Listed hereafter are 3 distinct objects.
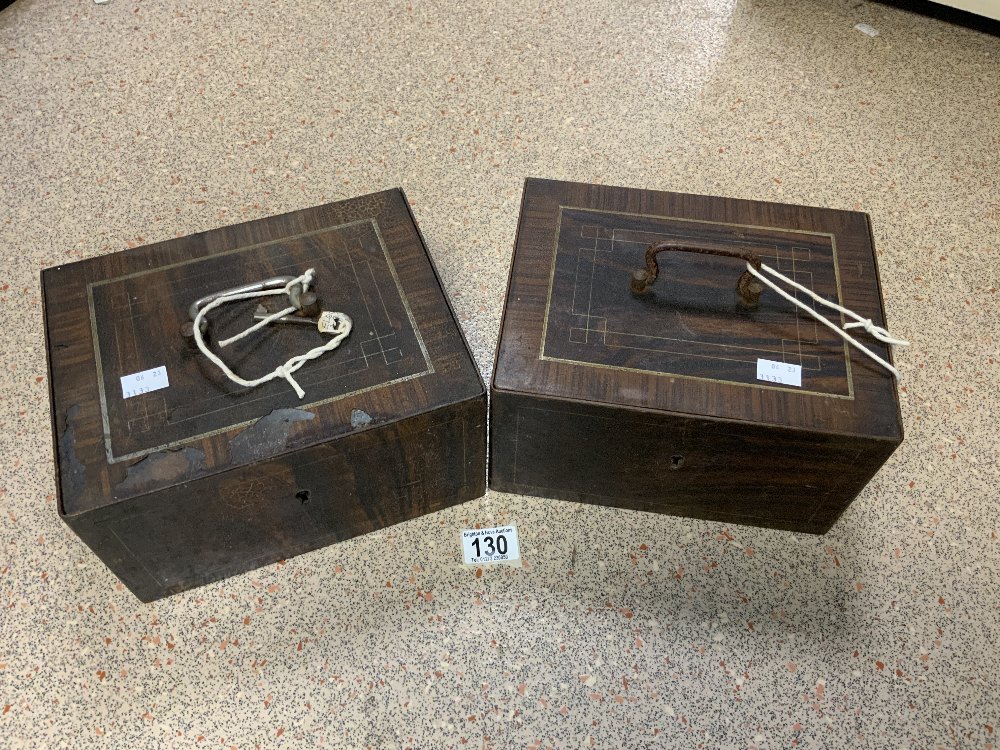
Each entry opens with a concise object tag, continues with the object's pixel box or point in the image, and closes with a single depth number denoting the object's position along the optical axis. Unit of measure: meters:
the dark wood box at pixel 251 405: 0.81
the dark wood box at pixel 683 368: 0.85
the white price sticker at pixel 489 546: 1.05
